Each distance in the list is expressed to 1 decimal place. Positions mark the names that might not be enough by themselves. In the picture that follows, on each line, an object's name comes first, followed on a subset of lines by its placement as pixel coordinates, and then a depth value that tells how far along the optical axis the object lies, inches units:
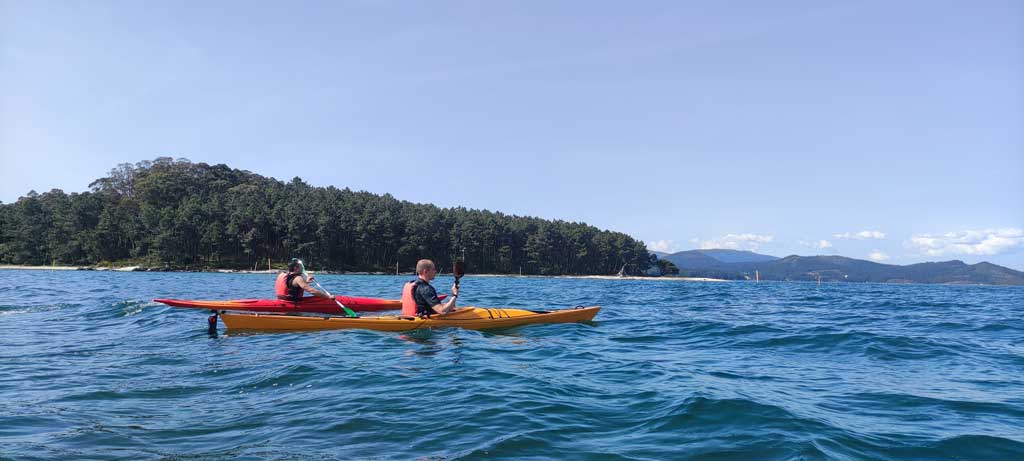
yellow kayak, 480.4
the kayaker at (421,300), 484.1
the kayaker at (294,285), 542.6
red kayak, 540.1
